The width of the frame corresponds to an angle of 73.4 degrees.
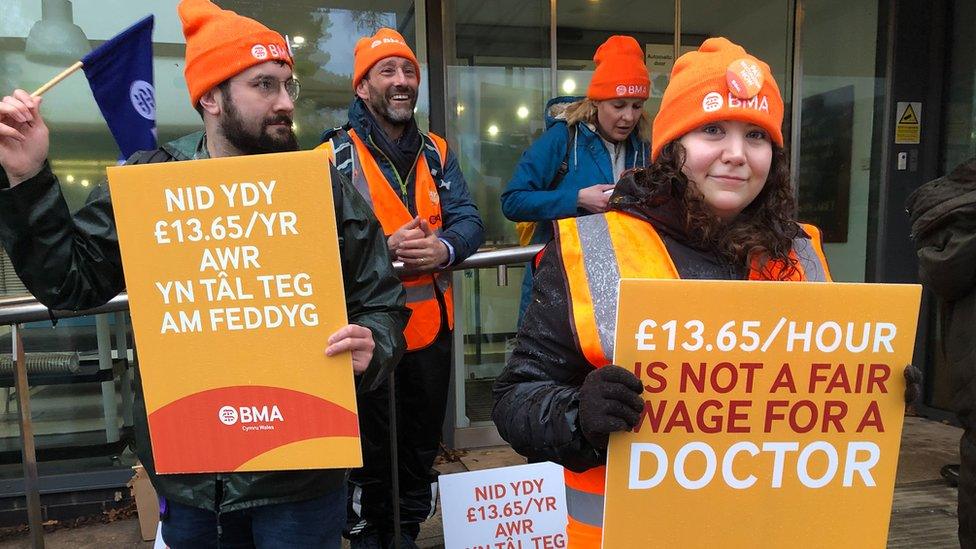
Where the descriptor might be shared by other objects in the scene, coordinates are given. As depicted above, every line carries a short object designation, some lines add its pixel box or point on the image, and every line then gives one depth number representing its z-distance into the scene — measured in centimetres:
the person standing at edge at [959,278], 241
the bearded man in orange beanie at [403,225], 266
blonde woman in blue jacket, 289
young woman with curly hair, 128
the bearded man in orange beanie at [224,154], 142
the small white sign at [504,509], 246
